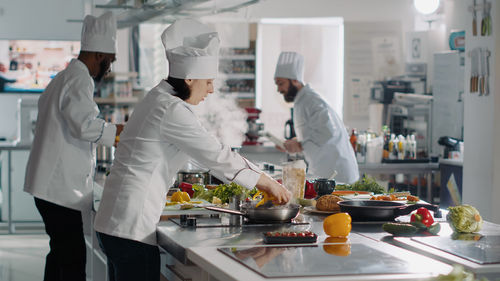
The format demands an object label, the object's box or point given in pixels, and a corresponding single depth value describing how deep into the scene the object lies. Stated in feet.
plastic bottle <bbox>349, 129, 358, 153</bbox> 21.65
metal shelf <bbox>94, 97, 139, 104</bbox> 27.02
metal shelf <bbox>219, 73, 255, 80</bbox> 31.89
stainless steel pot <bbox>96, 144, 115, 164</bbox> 19.36
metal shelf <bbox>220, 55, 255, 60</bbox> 31.71
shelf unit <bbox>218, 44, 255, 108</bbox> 31.76
